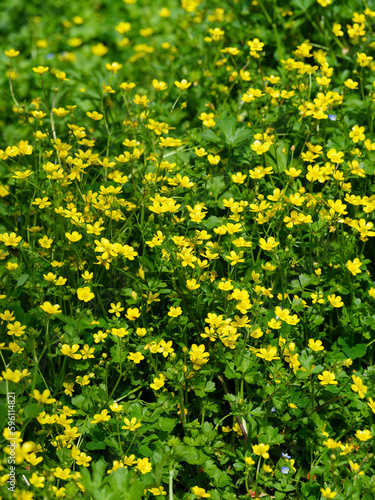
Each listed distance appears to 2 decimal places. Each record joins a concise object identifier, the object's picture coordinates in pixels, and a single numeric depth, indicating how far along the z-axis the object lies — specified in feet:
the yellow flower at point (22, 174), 7.98
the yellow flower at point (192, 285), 7.39
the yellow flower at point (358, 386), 6.94
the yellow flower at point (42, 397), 6.40
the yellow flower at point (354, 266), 7.69
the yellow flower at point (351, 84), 9.39
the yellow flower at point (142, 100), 8.85
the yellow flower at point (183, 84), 9.14
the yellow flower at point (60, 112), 8.82
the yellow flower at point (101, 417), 6.67
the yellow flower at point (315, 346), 7.11
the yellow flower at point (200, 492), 6.22
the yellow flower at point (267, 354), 7.08
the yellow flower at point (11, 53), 9.38
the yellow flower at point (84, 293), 7.27
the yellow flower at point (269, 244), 7.46
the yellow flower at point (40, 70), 9.21
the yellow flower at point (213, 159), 8.66
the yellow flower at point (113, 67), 9.26
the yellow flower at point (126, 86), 8.90
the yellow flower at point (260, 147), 8.38
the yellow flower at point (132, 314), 7.42
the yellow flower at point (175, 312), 7.38
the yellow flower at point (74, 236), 7.61
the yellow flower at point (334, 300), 7.59
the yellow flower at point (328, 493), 5.84
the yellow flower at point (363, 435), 6.55
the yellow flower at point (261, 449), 6.58
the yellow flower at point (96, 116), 9.10
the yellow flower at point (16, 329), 7.03
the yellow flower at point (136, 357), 7.11
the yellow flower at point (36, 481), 5.78
